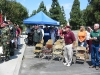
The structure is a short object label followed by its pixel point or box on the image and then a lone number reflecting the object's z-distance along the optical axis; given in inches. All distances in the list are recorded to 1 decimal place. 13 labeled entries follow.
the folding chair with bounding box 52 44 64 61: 179.8
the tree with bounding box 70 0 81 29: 1296.5
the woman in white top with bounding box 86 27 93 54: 194.9
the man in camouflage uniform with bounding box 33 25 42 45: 283.9
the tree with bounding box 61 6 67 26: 1254.8
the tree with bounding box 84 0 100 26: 837.5
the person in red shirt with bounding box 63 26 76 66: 158.6
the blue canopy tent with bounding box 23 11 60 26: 304.2
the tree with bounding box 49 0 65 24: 1220.6
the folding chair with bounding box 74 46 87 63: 172.9
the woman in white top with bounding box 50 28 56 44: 310.9
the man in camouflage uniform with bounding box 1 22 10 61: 162.2
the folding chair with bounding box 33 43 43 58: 195.6
